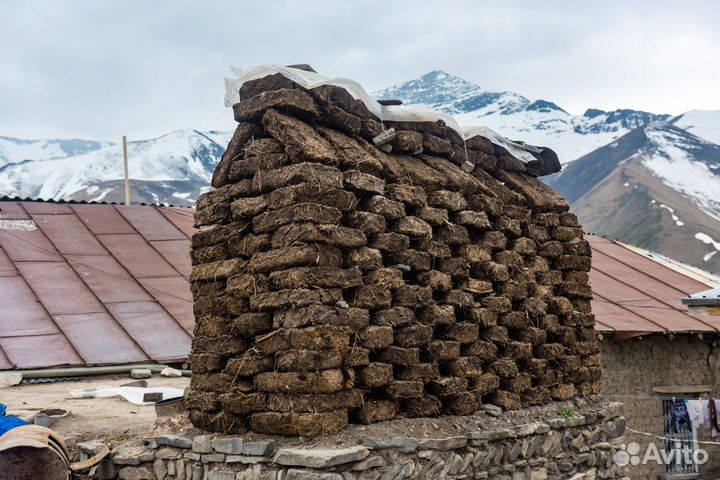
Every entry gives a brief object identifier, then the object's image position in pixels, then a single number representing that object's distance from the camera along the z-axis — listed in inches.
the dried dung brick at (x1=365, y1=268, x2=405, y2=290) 170.6
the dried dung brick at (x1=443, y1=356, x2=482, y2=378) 187.8
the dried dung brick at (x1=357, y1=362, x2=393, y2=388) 167.2
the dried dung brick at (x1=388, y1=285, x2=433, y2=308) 176.1
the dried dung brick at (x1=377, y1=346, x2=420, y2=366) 173.0
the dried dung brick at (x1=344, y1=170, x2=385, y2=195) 171.8
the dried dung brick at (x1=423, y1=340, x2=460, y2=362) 181.3
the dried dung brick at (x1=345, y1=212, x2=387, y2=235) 170.9
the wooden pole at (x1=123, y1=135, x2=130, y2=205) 563.7
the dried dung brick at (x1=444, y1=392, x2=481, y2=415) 185.9
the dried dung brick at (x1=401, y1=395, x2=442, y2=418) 177.0
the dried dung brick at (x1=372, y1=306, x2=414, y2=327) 171.6
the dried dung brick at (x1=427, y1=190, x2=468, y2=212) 193.9
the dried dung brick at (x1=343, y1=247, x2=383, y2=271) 167.8
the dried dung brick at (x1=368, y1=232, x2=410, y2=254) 174.9
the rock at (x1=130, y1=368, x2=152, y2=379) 312.3
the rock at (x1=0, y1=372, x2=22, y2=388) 289.0
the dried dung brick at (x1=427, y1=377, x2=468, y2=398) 182.2
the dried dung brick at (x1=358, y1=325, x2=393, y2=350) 166.2
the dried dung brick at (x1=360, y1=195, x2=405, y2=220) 175.3
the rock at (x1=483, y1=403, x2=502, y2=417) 194.5
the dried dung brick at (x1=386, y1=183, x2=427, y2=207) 181.8
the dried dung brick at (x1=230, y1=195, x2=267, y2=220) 169.2
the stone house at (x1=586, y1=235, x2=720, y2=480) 443.2
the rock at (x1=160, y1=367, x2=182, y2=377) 316.8
